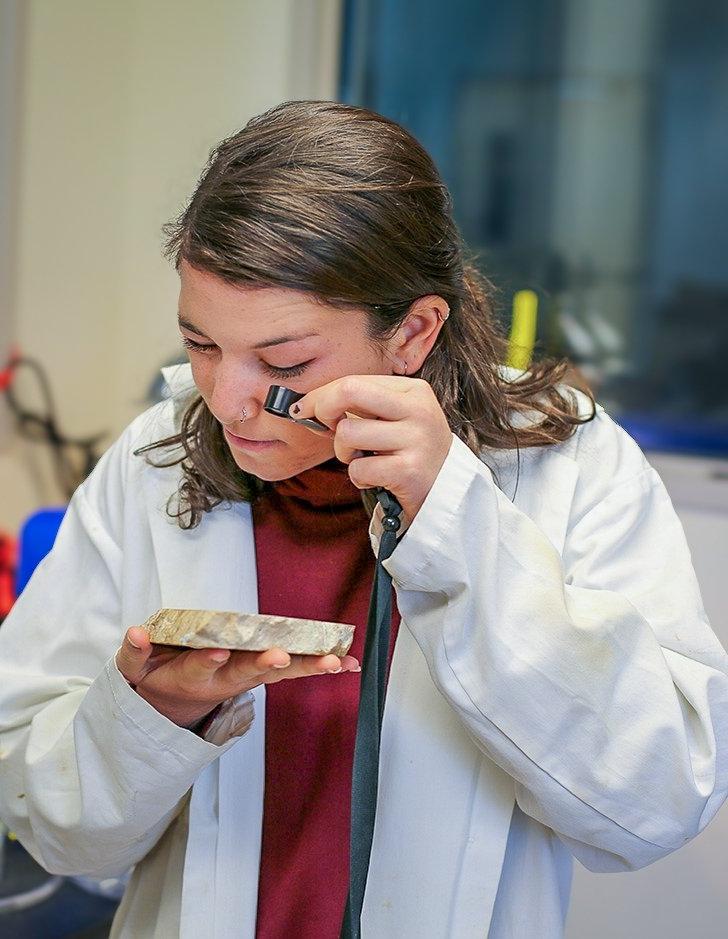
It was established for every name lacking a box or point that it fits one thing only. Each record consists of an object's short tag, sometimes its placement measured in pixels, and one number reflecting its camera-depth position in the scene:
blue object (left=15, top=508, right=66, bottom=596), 1.64
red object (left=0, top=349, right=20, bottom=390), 2.33
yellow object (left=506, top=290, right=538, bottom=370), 2.06
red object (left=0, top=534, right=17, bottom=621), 2.05
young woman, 0.87
